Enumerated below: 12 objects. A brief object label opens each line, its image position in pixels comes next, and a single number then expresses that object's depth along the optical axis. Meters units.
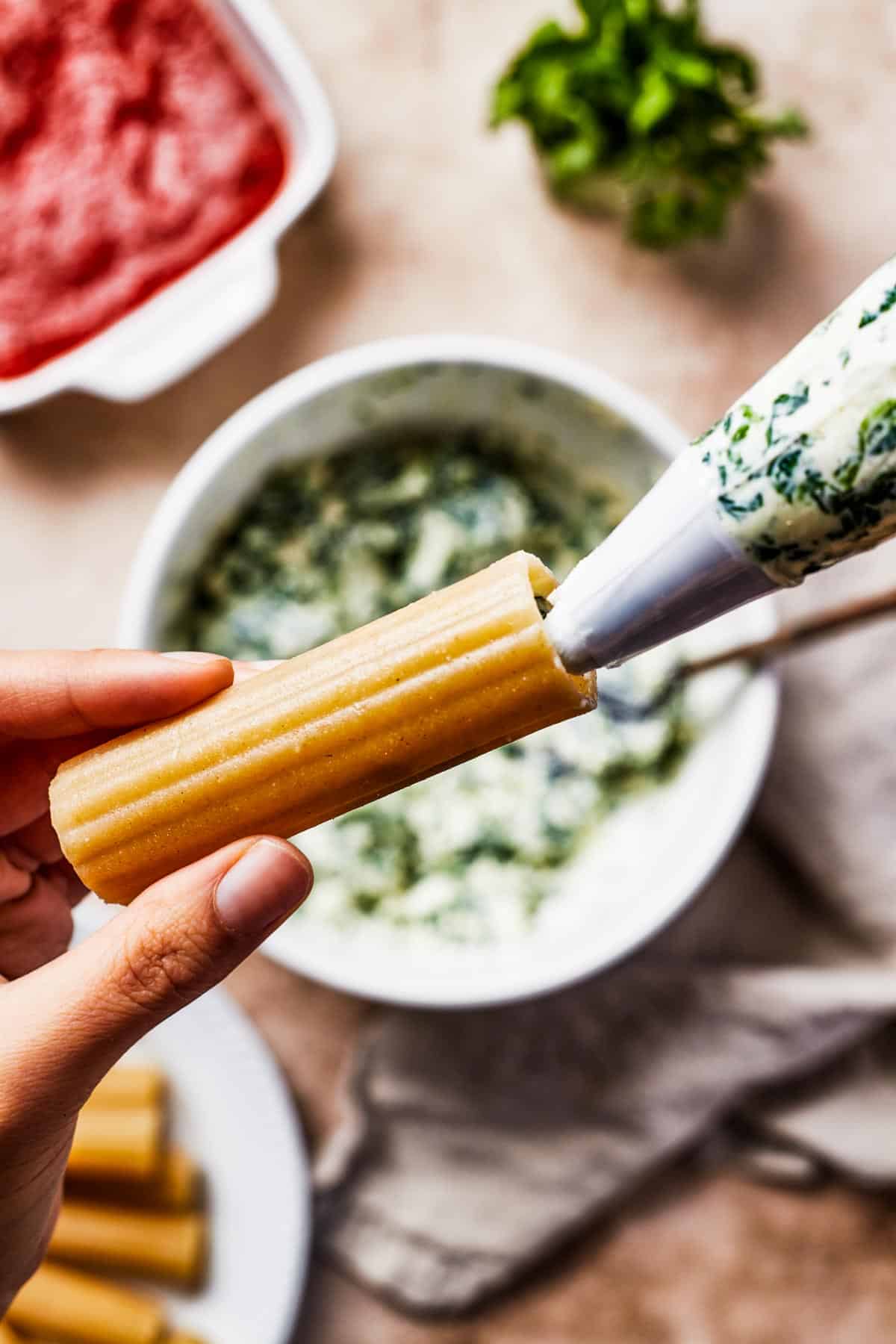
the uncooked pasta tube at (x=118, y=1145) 0.51
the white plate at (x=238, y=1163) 0.52
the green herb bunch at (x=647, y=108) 0.50
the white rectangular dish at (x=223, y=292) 0.50
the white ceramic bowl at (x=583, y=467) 0.46
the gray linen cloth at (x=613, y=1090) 0.53
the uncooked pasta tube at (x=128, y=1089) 0.52
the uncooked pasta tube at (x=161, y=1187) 0.53
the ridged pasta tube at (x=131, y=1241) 0.52
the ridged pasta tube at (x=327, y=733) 0.32
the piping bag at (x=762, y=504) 0.28
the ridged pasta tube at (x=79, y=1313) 0.51
